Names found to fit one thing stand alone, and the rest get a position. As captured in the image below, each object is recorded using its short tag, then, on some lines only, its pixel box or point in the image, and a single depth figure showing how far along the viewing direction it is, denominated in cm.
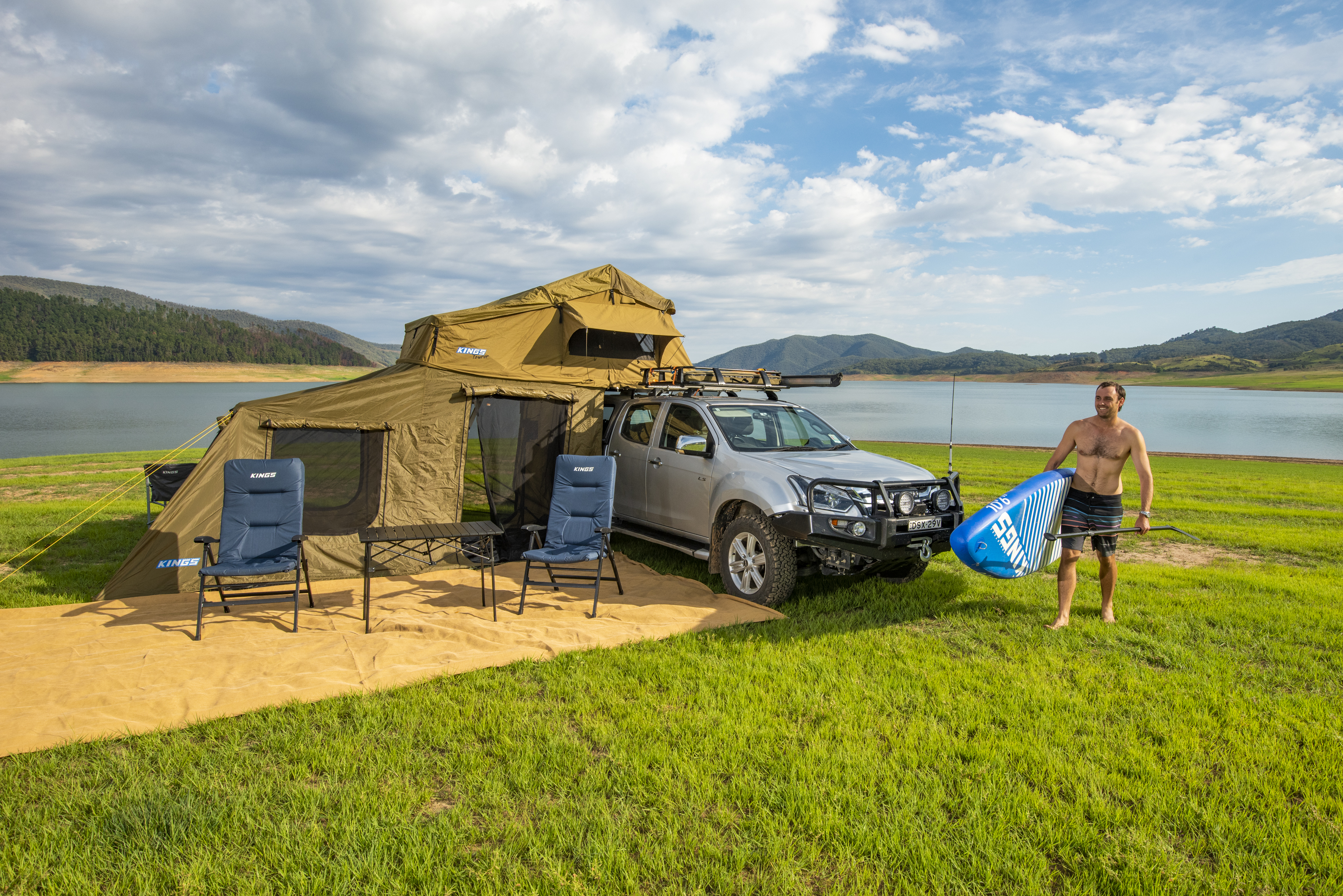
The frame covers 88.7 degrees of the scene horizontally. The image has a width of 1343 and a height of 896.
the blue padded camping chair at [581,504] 666
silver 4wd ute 570
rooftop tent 652
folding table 596
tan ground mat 401
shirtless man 529
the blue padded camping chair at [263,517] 583
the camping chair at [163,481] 816
